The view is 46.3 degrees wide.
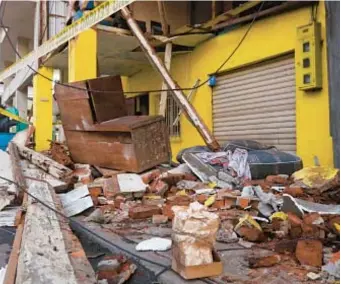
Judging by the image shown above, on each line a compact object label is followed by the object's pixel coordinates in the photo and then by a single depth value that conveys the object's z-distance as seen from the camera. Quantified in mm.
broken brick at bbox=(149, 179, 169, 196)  5723
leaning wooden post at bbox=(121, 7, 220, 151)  7124
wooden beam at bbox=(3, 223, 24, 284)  2471
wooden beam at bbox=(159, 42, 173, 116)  9020
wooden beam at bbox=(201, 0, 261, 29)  7740
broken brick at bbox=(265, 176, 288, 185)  5402
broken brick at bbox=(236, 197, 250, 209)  4504
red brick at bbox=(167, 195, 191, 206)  4868
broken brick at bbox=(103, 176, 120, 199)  5605
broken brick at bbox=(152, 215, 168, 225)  4215
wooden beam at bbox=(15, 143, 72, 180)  6770
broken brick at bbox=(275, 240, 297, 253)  2957
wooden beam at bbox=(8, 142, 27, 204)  5441
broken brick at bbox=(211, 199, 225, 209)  4695
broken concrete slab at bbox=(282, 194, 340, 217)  3637
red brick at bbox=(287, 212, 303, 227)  3221
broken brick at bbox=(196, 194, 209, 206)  4874
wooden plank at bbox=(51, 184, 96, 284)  2624
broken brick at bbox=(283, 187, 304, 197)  4567
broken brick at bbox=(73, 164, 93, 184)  6693
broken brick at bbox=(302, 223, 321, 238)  3090
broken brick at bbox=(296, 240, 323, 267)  2680
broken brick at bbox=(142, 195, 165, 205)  5255
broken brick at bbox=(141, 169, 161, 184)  6255
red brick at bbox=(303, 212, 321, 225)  3203
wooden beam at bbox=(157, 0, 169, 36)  9062
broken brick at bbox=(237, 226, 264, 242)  3295
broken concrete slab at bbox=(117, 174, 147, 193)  5645
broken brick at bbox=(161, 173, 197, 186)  5969
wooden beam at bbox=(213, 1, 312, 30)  6864
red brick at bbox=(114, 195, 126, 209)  5142
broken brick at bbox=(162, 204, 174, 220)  4327
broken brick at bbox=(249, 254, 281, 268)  2705
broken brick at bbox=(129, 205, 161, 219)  4465
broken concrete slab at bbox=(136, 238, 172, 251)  3209
